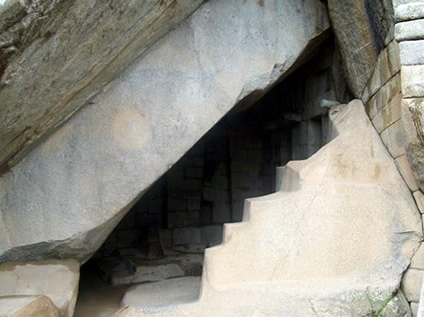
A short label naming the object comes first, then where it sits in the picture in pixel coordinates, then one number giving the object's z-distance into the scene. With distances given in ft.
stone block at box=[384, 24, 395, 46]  9.97
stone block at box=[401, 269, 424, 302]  9.86
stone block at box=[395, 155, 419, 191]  10.27
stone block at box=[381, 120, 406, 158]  10.19
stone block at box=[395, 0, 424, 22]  8.60
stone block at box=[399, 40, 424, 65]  8.66
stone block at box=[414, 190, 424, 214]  10.16
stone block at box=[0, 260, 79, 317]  9.57
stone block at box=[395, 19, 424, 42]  8.61
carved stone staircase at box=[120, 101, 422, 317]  9.68
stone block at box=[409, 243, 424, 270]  9.99
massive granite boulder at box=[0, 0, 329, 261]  9.86
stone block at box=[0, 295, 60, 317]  8.40
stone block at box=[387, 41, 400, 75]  9.84
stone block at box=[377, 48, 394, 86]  10.42
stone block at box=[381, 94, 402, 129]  10.07
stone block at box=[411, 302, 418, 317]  9.73
